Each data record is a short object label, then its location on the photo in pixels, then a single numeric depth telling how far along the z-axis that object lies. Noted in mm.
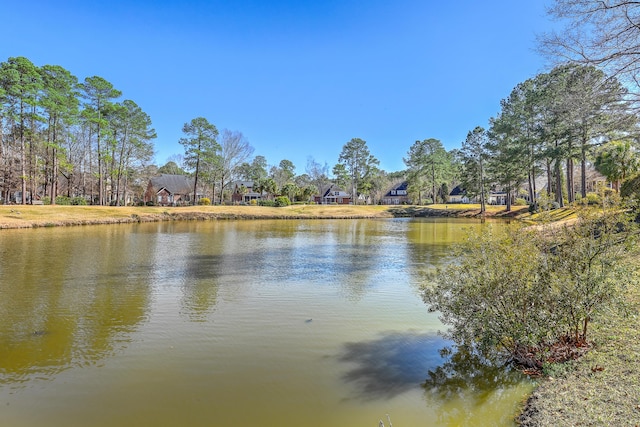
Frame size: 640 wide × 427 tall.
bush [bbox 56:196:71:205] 41375
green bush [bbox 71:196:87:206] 42019
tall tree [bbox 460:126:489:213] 50750
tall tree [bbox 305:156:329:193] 98250
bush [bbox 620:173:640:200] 16938
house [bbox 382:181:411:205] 89625
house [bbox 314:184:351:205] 85938
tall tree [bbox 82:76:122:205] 41094
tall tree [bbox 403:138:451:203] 68062
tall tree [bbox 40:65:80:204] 36125
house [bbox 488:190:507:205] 78125
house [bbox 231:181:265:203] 81994
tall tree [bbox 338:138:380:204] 74562
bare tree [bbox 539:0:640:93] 8125
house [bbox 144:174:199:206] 69375
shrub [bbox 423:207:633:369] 4742
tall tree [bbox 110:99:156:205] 45312
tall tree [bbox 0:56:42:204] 33375
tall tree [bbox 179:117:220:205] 52688
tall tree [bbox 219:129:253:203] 60469
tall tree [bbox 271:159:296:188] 94938
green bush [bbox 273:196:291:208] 57969
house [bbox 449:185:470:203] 79688
